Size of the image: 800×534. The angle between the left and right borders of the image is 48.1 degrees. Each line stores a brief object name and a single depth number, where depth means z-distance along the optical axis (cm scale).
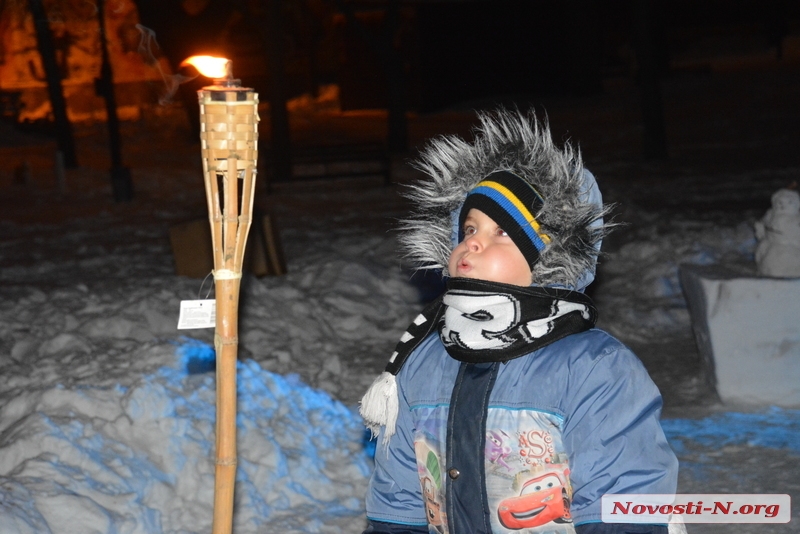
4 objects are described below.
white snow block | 562
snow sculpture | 563
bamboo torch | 198
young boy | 194
